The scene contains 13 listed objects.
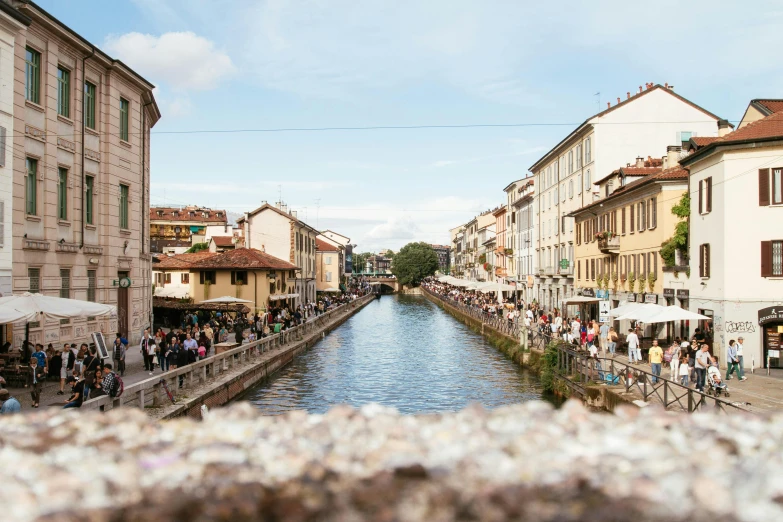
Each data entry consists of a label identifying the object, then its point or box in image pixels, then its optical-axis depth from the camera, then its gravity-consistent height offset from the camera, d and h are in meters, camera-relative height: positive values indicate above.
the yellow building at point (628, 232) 31.75 +2.37
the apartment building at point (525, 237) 67.50 +4.14
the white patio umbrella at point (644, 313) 22.88 -1.16
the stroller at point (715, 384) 17.28 -2.61
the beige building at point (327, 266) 97.94 +1.59
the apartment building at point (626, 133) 46.44 +9.61
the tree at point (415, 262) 153.50 +3.33
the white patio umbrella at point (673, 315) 22.05 -1.18
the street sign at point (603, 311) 23.44 -1.11
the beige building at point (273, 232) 65.62 +4.19
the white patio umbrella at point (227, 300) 35.47 -1.14
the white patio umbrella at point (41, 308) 16.45 -0.77
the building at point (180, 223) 106.69 +8.67
